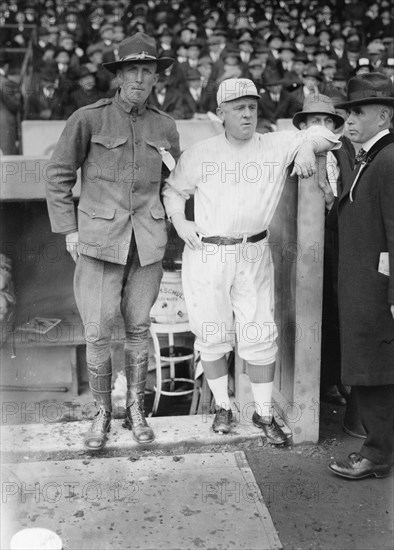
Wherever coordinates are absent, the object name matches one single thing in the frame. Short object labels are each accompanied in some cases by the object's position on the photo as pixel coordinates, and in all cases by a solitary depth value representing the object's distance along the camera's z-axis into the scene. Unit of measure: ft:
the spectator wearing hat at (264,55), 36.88
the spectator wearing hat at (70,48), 35.83
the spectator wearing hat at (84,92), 32.19
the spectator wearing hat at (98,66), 33.30
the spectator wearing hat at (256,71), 34.99
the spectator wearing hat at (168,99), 32.50
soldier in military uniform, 12.05
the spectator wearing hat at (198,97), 33.32
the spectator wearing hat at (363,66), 35.47
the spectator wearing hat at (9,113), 28.17
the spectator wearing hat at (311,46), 39.22
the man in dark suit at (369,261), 10.94
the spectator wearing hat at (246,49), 38.11
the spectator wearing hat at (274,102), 32.37
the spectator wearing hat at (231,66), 33.91
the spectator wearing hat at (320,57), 38.22
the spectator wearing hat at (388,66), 35.41
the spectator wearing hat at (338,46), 40.16
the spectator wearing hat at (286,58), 37.19
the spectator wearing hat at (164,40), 39.24
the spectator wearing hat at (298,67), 35.50
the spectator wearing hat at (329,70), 36.45
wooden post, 12.59
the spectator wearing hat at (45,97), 32.04
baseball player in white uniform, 12.38
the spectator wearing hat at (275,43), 38.91
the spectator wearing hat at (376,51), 38.75
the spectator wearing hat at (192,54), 35.57
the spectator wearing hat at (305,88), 32.68
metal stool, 16.76
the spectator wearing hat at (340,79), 32.86
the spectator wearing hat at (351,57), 38.71
